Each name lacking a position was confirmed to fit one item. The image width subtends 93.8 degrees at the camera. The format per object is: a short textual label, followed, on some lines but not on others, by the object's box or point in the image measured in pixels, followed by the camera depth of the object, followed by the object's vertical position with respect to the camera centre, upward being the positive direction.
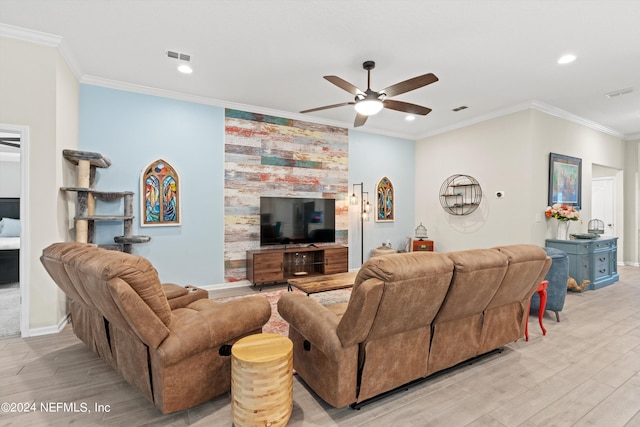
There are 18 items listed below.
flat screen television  4.86 -0.12
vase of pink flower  4.64 -0.03
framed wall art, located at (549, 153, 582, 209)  4.92 +0.59
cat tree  3.36 +0.14
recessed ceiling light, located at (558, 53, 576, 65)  3.32 +1.75
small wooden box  6.03 -0.64
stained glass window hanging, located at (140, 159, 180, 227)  4.17 +0.25
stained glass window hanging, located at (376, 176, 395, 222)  6.23 +0.26
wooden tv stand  4.61 -0.82
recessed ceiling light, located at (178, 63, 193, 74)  3.54 +1.74
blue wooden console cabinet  4.71 -0.71
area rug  3.11 -1.20
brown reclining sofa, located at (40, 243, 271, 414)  1.61 -0.70
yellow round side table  1.59 -0.94
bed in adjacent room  4.76 -0.48
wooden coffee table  3.21 -0.80
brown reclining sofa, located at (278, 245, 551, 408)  1.67 -0.69
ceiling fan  2.86 +1.25
